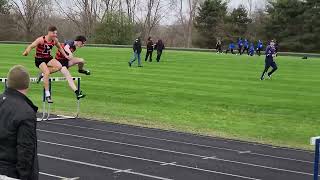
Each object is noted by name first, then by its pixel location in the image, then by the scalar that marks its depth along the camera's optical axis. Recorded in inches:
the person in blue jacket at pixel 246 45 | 1998.4
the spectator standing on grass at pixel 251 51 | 1930.4
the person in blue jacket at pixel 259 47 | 1932.8
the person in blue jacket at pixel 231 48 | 2120.3
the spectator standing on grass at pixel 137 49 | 1298.0
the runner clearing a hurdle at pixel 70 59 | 520.1
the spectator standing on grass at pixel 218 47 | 2064.0
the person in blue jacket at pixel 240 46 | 1978.0
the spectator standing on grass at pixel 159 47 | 1455.7
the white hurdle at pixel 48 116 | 530.4
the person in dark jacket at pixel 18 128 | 187.2
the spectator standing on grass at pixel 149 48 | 1421.0
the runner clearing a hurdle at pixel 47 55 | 498.9
